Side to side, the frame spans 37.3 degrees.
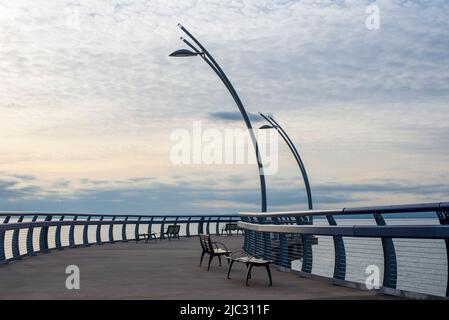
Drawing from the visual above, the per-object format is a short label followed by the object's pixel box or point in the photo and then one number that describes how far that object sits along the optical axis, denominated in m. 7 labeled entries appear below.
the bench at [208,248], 16.31
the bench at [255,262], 12.84
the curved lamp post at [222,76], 24.20
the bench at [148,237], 34.15
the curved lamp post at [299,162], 39.66
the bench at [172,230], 37.62
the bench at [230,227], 46.16
